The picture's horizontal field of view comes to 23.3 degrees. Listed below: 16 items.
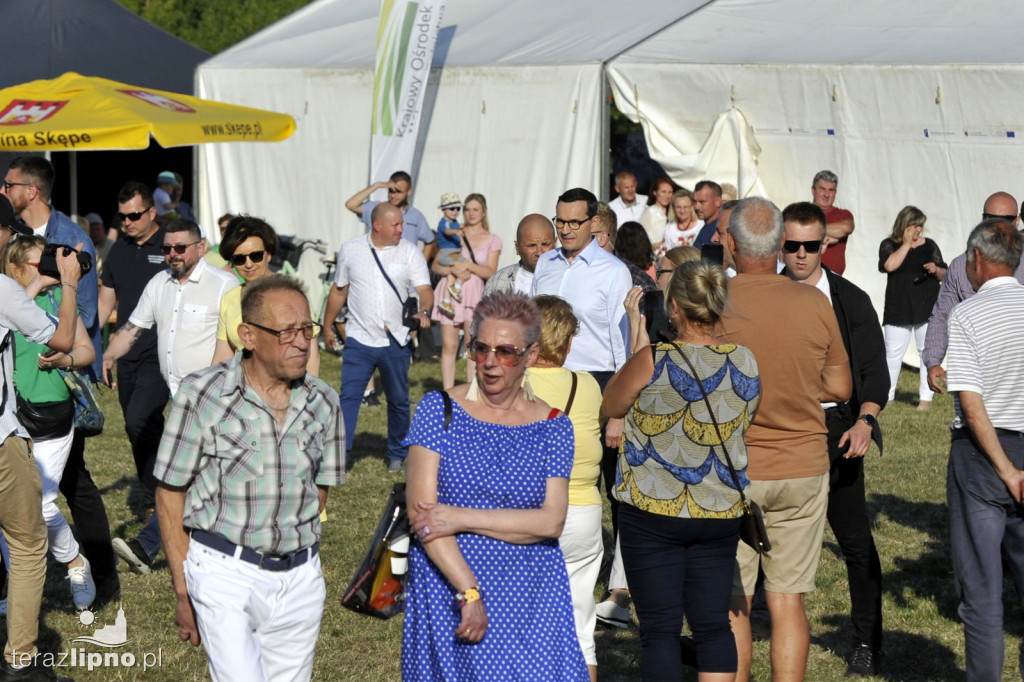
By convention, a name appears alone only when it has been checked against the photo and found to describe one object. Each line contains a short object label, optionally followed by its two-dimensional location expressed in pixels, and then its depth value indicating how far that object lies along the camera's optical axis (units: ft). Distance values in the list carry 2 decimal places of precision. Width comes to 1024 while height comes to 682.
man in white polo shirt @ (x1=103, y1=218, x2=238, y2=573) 44.01
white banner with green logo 97.96
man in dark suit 35.83
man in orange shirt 31.33
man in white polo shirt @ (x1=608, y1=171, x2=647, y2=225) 96.08
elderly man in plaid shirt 24.68
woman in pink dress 76.63
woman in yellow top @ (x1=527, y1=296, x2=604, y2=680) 32.67
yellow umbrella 74.51
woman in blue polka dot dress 23.75
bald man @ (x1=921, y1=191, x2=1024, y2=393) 43.28
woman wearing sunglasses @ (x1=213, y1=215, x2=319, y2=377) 40.77
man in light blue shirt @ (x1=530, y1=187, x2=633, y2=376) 45.03
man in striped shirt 31.43
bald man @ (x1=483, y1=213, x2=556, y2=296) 49.71
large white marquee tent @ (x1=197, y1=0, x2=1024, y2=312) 90.31
